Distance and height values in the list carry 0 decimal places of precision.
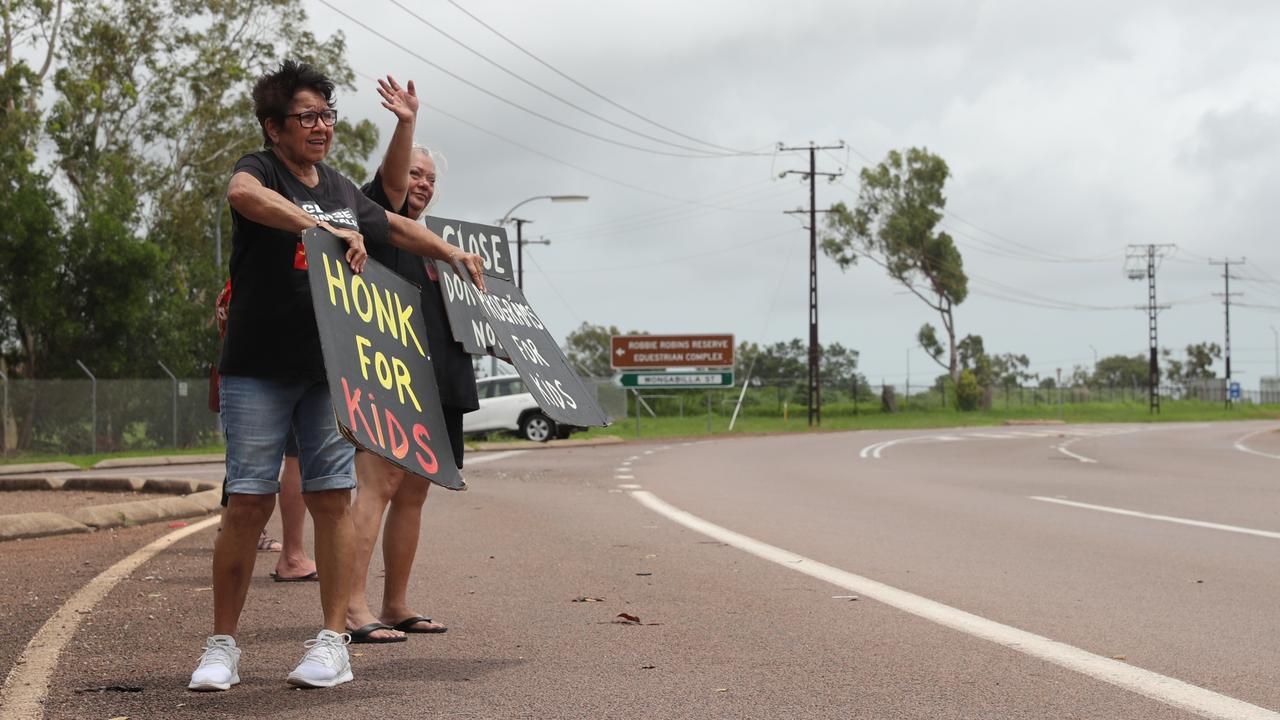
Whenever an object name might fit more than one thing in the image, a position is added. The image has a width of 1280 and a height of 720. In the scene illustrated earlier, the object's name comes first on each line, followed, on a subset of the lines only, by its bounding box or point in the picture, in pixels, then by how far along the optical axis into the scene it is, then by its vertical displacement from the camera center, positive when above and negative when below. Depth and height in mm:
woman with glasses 4395 +81
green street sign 41531 +616
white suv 33250 -356
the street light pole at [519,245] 46847 +5296
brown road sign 42238 +1501
